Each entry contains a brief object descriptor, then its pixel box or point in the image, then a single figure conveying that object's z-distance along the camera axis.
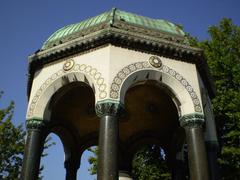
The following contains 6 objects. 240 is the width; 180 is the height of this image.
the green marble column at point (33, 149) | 9.85
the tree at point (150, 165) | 20.73
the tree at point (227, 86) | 16.52
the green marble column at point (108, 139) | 8.41
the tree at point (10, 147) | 19.31
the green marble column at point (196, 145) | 9.46
